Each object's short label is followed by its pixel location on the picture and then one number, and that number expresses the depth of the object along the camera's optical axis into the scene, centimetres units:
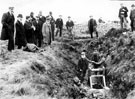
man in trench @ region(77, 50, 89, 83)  1368
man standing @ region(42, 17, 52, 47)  1533
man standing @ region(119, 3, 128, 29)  1688
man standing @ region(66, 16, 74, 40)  2082
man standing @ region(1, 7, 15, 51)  1179
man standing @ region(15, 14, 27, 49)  1285
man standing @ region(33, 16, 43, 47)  1462
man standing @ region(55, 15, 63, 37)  1977
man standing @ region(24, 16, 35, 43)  1380
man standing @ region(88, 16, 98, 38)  1880
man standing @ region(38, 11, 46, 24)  1545
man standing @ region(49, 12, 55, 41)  1802
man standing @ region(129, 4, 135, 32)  1550
